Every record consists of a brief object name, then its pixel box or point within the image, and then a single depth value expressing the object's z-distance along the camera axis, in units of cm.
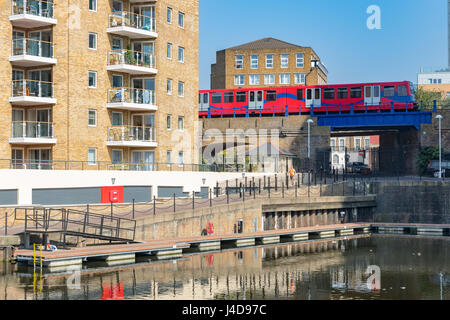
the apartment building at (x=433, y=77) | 14125
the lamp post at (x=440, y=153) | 5432
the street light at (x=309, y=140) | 6242
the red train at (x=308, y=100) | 6331
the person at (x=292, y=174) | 5157
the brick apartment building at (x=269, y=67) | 8681
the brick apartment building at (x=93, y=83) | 4141
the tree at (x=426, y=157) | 5909
